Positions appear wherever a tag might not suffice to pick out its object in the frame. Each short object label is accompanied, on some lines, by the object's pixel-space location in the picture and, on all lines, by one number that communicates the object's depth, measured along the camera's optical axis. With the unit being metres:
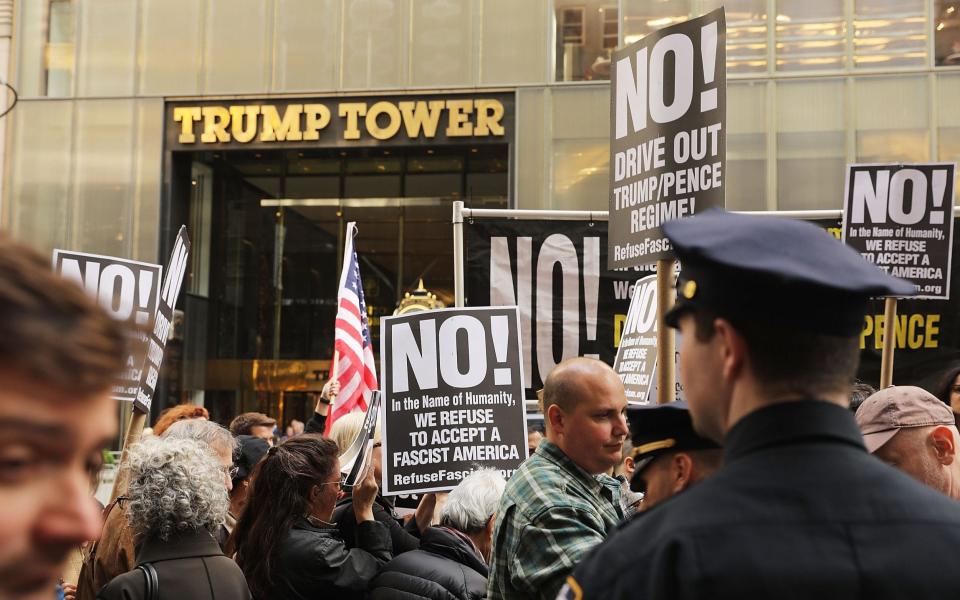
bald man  3.28
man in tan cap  3.20
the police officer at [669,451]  3.02
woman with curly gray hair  3.54
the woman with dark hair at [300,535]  4.49
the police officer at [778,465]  1.52
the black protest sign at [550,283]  7.16
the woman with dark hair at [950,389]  6.02
